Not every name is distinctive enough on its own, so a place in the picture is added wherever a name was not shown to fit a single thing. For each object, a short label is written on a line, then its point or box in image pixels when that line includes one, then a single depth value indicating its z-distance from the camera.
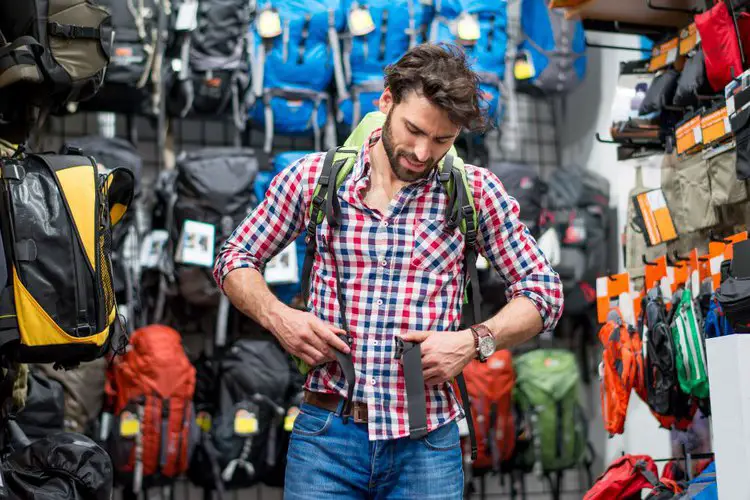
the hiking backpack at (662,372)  3.92
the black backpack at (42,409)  3.93
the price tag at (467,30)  5.40
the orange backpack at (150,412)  4.82
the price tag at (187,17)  5.24
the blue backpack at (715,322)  3.39
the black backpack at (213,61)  5.29
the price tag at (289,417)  5.01
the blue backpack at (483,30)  5.43
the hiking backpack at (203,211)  4.99
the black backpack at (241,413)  4.99
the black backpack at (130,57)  5.04
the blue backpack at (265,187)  5.15
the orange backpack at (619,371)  4.16
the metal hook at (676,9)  4.20
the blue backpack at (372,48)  5.38
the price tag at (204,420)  5.14
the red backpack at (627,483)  3.94
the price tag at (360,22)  5.36
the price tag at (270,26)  5.30
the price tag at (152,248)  5.13
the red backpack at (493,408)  5.26
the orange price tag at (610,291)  4.54
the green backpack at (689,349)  3.72
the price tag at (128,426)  4.81
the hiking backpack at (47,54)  2.81
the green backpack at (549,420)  5.40
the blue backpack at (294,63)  5.36
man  2.04
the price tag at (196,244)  4.95
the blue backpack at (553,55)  5.77
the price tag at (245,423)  4.97
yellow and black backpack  2.51
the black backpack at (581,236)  5.56
